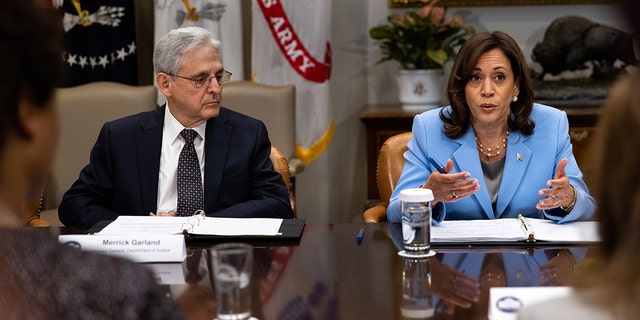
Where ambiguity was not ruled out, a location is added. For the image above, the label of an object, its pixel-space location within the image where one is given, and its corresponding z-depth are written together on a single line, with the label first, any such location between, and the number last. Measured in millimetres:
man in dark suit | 5532
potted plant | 8600
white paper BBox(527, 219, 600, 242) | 4313
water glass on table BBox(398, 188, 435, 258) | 4086
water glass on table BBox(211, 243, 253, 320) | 2848
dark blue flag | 8720
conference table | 3266
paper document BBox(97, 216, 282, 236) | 4476
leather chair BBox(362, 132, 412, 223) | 5667
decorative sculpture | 8569
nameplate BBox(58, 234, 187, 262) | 3986
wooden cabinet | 8405
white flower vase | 8801
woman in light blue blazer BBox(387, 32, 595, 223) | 5098
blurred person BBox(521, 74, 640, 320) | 1688
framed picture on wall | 9235
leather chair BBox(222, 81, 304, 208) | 7682
